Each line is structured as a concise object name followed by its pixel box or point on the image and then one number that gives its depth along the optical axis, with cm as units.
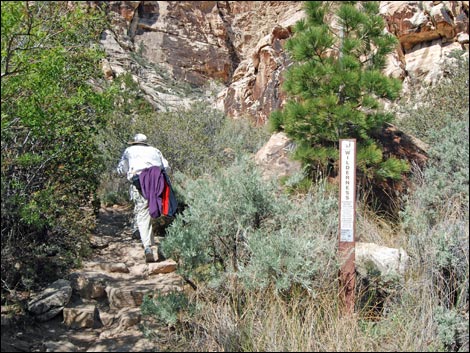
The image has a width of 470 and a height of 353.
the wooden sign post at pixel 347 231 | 382
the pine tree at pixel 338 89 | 595
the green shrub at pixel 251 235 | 379
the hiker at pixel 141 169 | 570
